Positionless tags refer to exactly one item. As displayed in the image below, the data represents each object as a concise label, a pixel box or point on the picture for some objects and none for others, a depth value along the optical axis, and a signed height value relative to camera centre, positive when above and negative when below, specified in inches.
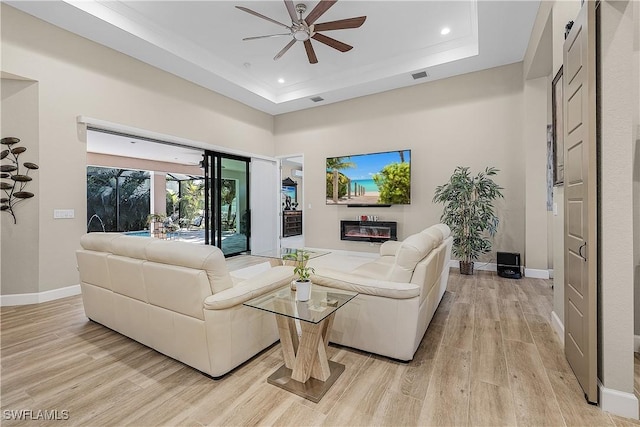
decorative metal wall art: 136.4 +17.7
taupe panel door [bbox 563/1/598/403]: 66.6 +2.5
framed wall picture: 117.3 +38.5
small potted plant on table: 79.0 -19.6
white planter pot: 79.0 -21.1
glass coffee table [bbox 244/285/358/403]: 72.7 -34.3
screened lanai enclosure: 250.5 +9.5
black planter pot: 189.3 -36.1
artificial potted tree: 185.5 -0.6
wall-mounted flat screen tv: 226.4 +27.7
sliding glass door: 244.7 +9.5
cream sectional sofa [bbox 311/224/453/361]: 83.7 -27.2
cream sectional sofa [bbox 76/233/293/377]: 76.2 -24.7
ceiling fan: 126.8 +90.0
